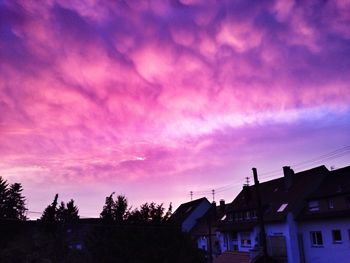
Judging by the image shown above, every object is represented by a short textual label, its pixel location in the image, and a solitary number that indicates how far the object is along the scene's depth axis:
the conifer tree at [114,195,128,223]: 27.54
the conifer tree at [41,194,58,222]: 38.94
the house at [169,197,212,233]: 66.88
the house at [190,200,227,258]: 55.19
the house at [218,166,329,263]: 38.07
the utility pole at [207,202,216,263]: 63.32
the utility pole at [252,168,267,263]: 25.41
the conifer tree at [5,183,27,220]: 60.47
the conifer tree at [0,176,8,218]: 59.41
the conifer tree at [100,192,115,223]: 27.66
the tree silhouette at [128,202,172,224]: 26.05
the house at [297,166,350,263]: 32.62
